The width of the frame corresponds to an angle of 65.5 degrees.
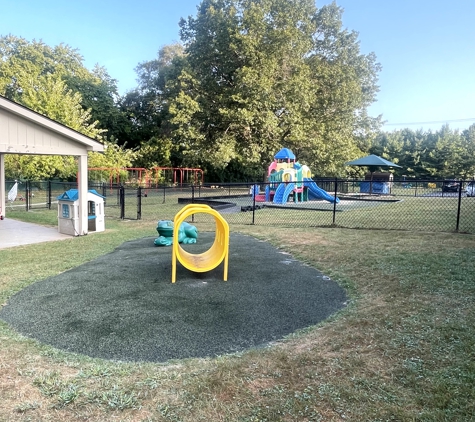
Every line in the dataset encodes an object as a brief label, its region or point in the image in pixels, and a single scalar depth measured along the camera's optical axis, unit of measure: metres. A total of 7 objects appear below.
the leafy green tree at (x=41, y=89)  21.73
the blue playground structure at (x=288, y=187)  17.23
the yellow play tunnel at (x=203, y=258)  4.90
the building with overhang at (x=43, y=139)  7.42
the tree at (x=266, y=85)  23.34
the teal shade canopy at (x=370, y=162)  25.83
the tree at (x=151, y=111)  34.69
